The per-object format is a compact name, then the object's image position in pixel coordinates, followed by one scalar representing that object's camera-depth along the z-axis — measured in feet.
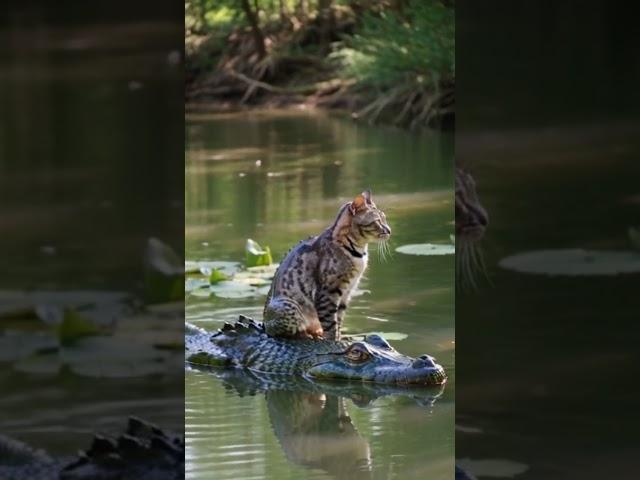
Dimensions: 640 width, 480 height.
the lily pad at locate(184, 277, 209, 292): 42.86
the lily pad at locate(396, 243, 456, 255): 45.62
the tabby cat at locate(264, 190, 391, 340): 36.99
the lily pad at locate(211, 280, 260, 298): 42.98
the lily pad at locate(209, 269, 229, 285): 43.21
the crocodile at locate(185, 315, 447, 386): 33.71
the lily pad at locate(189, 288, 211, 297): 42.79
